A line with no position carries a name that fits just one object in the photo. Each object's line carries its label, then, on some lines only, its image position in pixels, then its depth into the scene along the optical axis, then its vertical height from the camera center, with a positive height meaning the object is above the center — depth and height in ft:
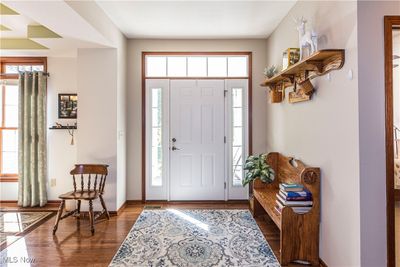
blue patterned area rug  7.88 -3.86
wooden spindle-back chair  10.23 -2.39
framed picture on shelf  8.77 +2.74
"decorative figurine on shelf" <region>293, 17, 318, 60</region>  7.62 +2.94
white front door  13.92 -0.17
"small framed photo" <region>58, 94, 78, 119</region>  13.60 +1.59
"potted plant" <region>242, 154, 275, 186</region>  11.09 -1.57
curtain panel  13.25 -0.13
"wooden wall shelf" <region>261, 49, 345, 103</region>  6.58 +2.05
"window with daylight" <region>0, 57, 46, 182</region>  14.05 +0.88
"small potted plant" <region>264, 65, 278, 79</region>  11.65 +2.94
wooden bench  7.50 -2.83
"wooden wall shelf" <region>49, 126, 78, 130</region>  13.42 +0.40
